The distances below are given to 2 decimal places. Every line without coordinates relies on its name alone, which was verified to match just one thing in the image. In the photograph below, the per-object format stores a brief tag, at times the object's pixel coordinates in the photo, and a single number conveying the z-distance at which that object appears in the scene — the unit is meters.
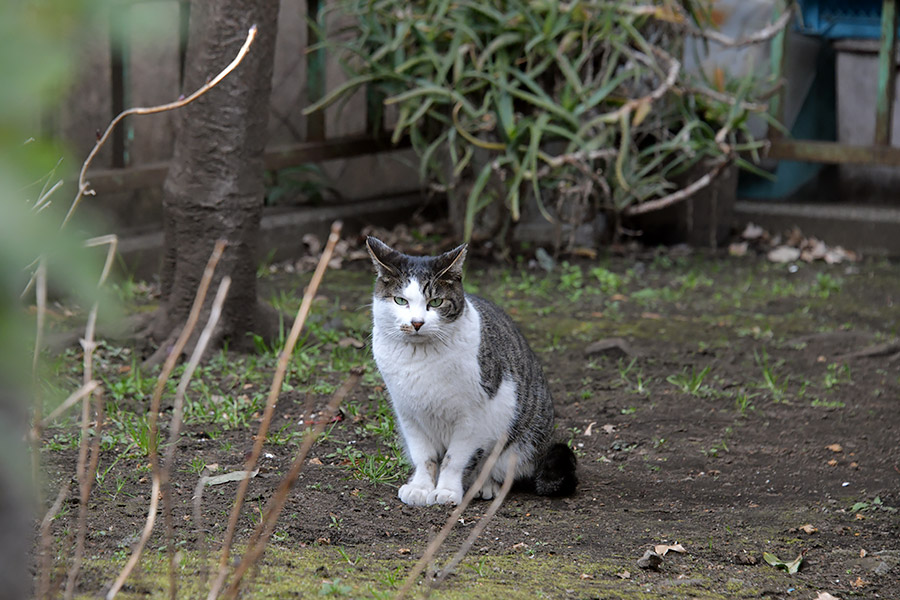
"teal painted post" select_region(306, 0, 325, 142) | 12.91
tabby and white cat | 6.10
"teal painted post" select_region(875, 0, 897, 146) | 13.07
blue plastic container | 14.36
